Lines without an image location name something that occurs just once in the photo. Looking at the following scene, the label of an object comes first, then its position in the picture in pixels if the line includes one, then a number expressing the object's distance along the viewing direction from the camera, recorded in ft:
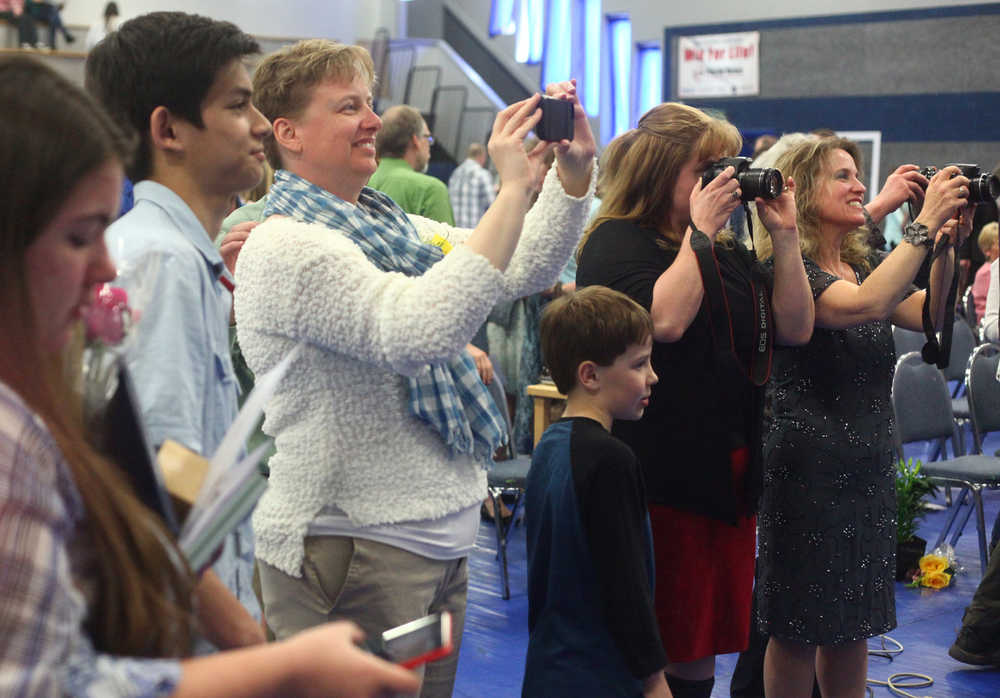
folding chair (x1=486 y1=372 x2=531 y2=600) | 13.24
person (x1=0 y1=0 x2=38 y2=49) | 40.68
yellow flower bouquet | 14.24
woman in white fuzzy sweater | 5.05
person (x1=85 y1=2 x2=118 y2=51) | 41.55
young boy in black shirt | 6.04
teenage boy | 3.99
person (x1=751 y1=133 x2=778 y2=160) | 23.44
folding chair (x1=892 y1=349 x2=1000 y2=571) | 13.97
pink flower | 3.27
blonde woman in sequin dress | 7.95
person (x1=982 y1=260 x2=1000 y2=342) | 15.74
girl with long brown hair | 2.54
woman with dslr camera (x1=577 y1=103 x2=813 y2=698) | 7.22
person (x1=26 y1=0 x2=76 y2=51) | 41.24
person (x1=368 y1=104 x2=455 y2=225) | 17.92
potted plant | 14.53
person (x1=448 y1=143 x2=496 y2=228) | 29.09
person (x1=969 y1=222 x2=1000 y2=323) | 23.75
